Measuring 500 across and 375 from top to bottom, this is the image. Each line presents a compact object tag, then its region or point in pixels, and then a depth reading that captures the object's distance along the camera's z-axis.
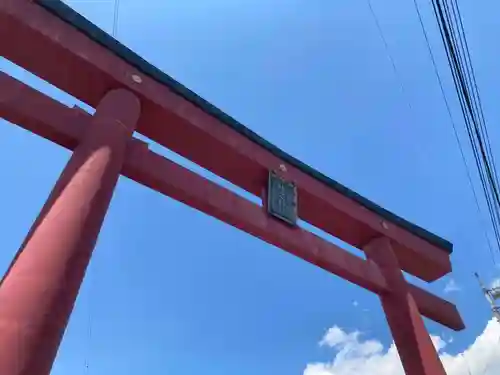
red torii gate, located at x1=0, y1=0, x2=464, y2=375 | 4.74
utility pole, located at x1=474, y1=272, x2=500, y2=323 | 28.61
